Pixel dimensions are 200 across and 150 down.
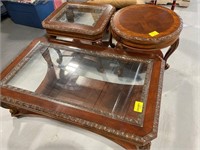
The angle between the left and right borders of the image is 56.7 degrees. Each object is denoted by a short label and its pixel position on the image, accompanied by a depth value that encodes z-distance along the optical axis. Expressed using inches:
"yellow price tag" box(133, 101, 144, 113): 29.5
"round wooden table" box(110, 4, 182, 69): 38.4
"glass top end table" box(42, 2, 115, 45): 42.8
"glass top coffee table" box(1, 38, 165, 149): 28.1
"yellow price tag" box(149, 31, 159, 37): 38.6
